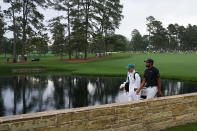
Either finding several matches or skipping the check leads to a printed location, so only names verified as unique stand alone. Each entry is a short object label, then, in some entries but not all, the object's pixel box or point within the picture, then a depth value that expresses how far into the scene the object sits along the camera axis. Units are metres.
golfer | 6.57
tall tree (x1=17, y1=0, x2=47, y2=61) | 39.88
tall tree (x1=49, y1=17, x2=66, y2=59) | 67.94
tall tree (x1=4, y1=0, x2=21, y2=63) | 38.66
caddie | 7.16
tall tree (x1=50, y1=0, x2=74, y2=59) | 50.25
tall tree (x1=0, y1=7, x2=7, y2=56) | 41.94
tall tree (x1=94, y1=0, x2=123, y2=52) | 59.51
